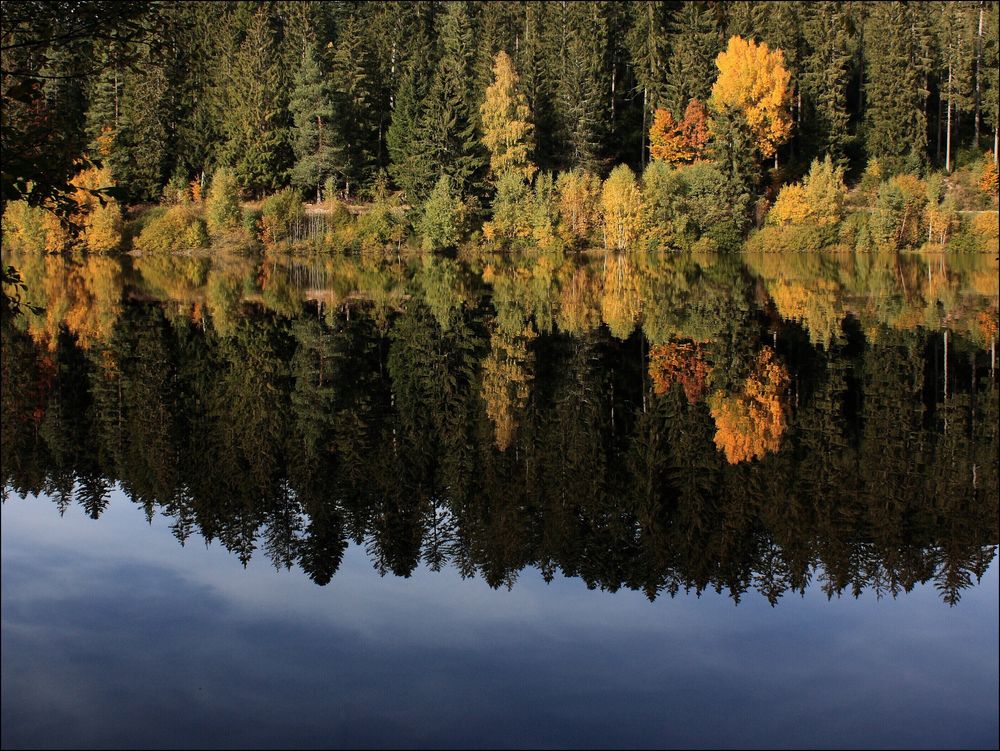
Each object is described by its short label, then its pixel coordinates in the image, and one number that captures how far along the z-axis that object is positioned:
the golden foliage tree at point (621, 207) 66.25
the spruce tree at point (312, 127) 73.81
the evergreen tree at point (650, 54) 81.44
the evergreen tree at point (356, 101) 76.44
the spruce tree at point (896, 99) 73.75
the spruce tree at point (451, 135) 70.81
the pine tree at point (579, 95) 75.50
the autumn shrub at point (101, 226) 67.94
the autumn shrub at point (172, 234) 70.06
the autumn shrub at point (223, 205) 69.88
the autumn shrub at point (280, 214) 70.38
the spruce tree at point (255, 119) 74.94
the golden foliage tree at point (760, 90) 72.56
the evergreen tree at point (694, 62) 77.44
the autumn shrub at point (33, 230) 68.56
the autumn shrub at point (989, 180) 69.12
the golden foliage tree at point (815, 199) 65.81
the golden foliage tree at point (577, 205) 69.06
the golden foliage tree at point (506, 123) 71.81
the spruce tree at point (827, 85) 75.50
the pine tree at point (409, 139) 70.94
